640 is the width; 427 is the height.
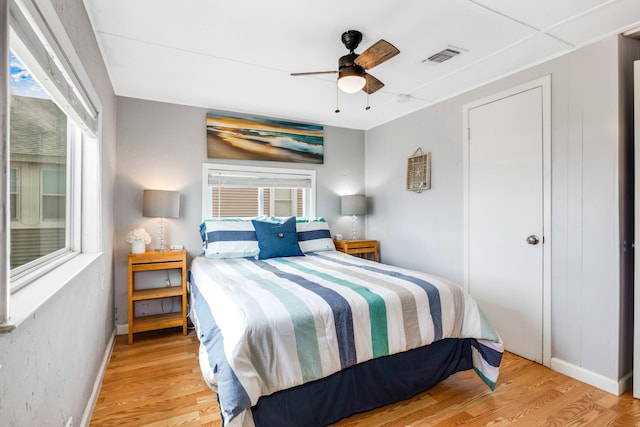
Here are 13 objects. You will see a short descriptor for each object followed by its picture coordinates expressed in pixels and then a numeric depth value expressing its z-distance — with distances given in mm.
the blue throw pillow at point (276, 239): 3192
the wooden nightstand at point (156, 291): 2930
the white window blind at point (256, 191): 3654
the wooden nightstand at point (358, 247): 4027
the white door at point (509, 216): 2555
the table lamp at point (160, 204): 3072
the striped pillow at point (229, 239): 3176
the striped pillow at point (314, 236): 3600
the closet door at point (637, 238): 2045
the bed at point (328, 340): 1506
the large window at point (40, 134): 1113
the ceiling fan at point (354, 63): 2002
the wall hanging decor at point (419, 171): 3527
